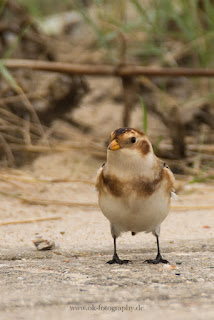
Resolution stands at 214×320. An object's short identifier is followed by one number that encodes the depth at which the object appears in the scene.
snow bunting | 4.58
